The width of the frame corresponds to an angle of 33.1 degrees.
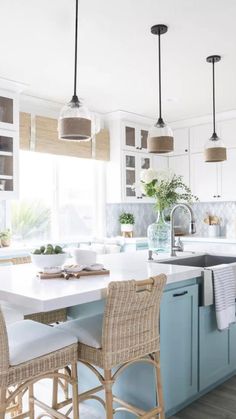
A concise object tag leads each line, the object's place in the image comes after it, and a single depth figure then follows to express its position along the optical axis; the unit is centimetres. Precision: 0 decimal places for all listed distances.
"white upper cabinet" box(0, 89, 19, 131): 423
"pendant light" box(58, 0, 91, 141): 222
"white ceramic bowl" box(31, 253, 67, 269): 219
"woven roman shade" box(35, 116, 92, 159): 473
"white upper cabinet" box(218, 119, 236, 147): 554
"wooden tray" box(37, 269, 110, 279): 206
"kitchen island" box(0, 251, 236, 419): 210
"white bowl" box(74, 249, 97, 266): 230
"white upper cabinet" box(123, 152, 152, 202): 569
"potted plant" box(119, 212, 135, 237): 574
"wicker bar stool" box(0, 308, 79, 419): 155
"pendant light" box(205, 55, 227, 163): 326
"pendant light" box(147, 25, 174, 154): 278
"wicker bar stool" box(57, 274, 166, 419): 174
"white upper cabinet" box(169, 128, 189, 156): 608
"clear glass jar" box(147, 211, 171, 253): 320
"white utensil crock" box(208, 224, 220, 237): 590
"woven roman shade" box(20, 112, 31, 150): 455
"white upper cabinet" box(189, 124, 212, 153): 584
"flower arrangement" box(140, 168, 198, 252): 322
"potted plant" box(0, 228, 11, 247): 441
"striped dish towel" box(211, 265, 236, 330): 259
